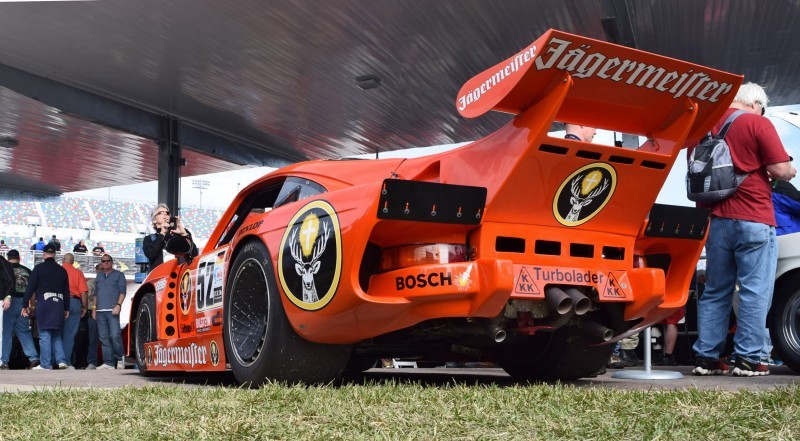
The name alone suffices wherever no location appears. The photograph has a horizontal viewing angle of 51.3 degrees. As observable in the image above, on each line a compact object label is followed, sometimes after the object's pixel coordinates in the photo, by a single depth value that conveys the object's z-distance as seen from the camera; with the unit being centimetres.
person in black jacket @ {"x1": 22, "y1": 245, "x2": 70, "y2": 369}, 1141
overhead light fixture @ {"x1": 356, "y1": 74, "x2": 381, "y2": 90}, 1320
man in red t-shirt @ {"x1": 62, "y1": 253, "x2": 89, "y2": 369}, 1245
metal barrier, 1769
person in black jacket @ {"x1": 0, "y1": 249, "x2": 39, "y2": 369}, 1181
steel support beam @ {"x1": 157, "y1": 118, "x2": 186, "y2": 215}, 1606
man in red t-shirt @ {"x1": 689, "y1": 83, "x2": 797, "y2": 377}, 518
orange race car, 357
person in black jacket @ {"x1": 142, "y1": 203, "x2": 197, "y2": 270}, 776
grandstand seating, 4162
